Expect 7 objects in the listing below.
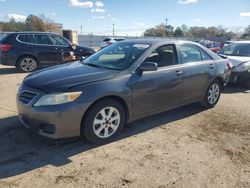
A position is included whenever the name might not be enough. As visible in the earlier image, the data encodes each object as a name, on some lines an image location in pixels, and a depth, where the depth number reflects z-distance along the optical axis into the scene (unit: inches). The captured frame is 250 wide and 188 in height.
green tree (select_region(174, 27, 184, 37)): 2386.4
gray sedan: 111.7
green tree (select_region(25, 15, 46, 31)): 1589.7
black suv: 302.6
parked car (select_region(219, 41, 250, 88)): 250.0
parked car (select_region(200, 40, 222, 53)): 736.9
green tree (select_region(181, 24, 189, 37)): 2594.6
